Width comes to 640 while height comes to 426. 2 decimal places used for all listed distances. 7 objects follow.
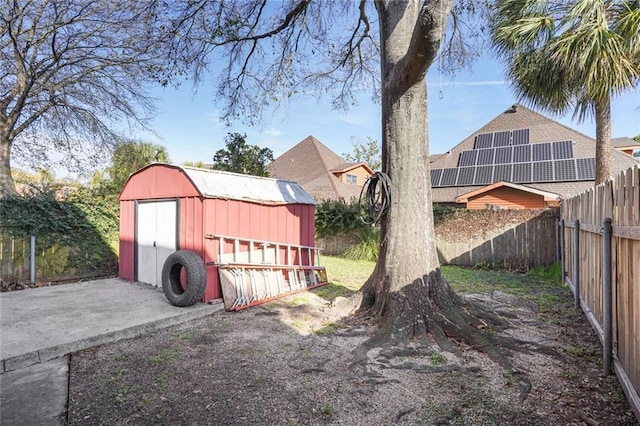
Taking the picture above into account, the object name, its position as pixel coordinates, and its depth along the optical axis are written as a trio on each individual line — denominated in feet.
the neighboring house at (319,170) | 63.16
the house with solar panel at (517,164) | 47.75
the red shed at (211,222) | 18.72
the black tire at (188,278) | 16.96
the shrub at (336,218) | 39.81
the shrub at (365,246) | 37.32
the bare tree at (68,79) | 27.02
